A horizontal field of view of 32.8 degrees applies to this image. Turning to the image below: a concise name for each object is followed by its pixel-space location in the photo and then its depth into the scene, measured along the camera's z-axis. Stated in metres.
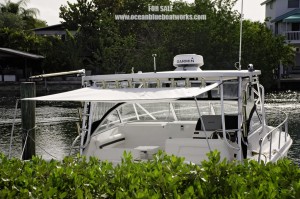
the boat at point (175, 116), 7.89
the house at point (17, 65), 45.66
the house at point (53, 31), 59.47
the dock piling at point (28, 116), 13.77
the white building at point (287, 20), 51.78
